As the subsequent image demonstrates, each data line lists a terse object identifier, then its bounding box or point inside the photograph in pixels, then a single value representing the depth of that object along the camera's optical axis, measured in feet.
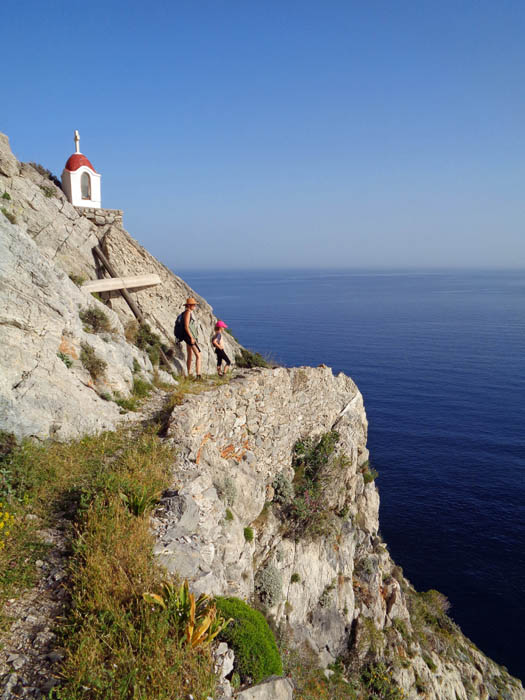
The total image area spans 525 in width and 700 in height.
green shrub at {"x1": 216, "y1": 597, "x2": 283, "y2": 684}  17.80
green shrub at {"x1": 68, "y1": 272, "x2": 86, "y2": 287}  47.88
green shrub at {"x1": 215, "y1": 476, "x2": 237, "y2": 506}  30.27
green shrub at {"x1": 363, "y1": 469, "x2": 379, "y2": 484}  59.21
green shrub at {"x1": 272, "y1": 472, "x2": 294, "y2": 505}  39.83
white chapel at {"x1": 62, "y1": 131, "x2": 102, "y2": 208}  52.75
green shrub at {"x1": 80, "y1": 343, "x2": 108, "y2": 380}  35.91
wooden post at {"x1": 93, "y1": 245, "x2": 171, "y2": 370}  51.85
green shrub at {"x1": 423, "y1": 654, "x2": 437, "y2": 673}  50.70
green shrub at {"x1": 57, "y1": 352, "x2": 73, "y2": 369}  33.88
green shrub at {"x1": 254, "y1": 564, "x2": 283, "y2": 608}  33.71
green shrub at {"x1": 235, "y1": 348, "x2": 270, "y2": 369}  60.90
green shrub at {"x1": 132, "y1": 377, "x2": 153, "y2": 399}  39.17
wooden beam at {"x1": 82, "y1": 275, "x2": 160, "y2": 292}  48.39
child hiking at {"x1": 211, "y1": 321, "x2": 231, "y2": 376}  49.84
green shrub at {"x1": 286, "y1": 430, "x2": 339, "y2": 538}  40.22
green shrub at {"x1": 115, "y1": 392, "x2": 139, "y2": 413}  35.65
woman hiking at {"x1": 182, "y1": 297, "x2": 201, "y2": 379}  46.11
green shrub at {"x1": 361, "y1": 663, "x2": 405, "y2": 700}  40.37
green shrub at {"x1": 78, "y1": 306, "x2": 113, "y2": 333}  41.91
